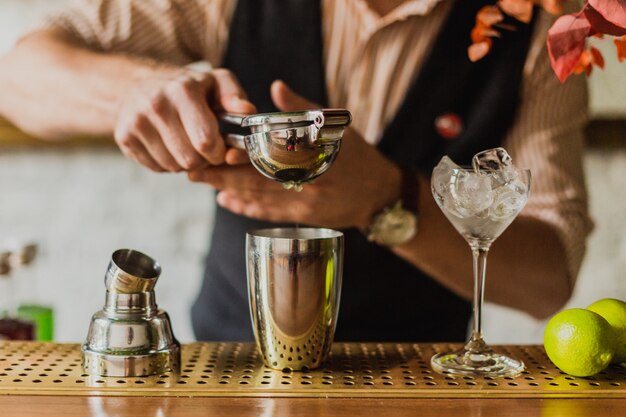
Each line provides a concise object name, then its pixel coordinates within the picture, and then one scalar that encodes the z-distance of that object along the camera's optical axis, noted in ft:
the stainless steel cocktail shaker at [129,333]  3.15
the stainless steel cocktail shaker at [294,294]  3.19
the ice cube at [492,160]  3.22
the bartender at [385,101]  5.13
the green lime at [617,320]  3.29
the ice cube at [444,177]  3.18
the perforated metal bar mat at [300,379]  2.99
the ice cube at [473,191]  3.14
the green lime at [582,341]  3.13
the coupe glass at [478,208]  3.15
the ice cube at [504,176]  3.15
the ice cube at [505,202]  3.14
